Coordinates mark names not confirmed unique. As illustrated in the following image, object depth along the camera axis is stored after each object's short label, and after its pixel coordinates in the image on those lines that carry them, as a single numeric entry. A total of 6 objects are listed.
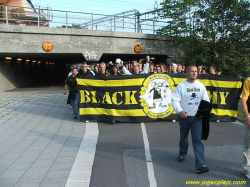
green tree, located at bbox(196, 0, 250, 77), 15.22
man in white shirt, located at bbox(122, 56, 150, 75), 9.04
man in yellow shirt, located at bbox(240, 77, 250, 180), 3.88
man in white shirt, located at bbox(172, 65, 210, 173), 4.28
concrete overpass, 15.63
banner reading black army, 8.02
